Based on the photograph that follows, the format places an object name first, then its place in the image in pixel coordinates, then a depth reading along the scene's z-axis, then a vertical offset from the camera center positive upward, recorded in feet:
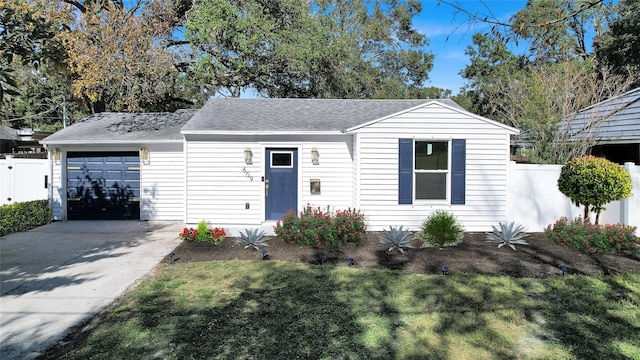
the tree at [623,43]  57.05 +20.26
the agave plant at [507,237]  26.50 -4.35
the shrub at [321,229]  26.40 -3.91
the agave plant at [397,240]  25.44 -4.43
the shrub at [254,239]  26.11 -4.49
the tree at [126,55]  42.75 +12.77
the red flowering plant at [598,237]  24.35 -4.05
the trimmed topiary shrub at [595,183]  25.88 -0.68
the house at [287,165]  30.45 +0.46
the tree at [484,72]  80.43 +21.21
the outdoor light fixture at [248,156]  32.81 +1.14
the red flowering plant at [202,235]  27.37 -4.43
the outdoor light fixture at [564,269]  21.08 -5.09
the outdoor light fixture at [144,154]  37.37 +1.42
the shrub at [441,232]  26.11 -3.97
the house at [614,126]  34.81 +4.23
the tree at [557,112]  34.78 +5.66
